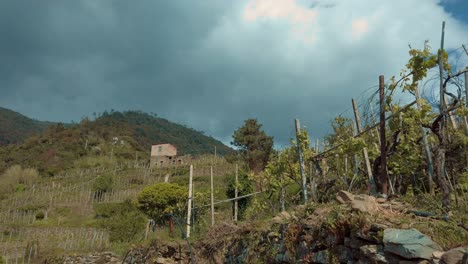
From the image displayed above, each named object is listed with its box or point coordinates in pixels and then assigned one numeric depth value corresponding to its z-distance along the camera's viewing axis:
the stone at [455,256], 2.50
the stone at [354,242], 3.72
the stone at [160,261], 9.35
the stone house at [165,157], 38.97
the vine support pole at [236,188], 11.52
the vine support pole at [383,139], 4.74
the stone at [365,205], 3.94
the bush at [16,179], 34.59
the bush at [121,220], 17.45
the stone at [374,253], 3.30
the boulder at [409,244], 2.91
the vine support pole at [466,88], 3.91
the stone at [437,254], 2.80
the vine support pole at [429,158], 4.70
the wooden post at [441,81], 3.91
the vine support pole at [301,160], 6.43
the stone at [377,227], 3.45
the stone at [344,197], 4.65
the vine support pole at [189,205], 9.58
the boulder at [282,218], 5.35
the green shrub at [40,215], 25.95
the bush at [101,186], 28.73
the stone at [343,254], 3.93
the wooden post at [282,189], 8.08
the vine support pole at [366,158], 5.48
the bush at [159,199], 16.67
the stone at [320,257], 4.21
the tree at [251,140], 27.47
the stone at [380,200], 4.42
